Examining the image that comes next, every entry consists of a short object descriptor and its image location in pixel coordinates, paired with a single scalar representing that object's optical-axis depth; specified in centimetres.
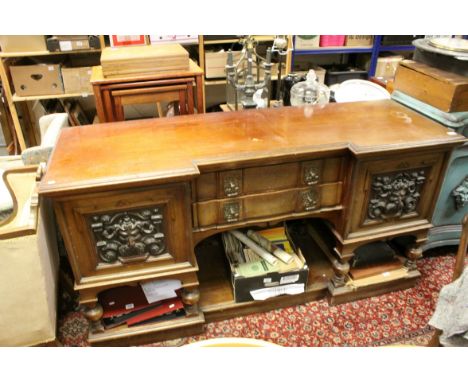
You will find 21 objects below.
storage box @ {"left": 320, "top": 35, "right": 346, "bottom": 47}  302
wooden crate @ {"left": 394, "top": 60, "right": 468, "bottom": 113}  149
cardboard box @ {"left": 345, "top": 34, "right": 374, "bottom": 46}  307
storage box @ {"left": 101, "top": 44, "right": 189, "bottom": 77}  160
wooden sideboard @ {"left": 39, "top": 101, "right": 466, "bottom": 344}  120
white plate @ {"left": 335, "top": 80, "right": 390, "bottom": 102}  195
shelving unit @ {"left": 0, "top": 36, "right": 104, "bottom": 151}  259
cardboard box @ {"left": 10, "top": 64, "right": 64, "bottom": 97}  262
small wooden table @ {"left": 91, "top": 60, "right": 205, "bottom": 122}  161
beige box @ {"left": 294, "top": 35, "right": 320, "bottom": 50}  298
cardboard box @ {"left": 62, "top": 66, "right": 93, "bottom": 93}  269
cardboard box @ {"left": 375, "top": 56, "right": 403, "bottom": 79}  320
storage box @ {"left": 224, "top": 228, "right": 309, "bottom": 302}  154
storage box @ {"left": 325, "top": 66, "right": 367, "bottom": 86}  313
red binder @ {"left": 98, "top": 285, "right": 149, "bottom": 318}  151
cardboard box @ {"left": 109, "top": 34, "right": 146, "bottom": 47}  249
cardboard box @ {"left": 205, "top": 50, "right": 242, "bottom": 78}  284
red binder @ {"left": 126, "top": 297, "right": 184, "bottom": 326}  152
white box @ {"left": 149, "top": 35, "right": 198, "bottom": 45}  260
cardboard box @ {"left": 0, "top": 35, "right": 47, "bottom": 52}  254
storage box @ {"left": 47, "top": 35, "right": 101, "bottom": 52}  254
